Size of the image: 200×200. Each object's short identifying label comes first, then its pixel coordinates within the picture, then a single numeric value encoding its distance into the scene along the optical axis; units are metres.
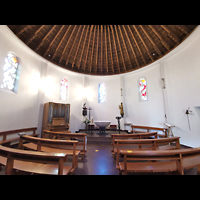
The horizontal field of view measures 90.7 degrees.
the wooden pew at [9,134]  3.84
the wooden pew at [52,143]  2.39
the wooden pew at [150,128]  5.42
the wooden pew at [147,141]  2.51
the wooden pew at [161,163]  1.61
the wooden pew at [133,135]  3.29
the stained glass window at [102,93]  8.76
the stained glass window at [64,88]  7.47
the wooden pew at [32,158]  1.44
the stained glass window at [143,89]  7.42
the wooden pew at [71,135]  3.37
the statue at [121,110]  7.57
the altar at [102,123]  5.84
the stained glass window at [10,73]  4.42
